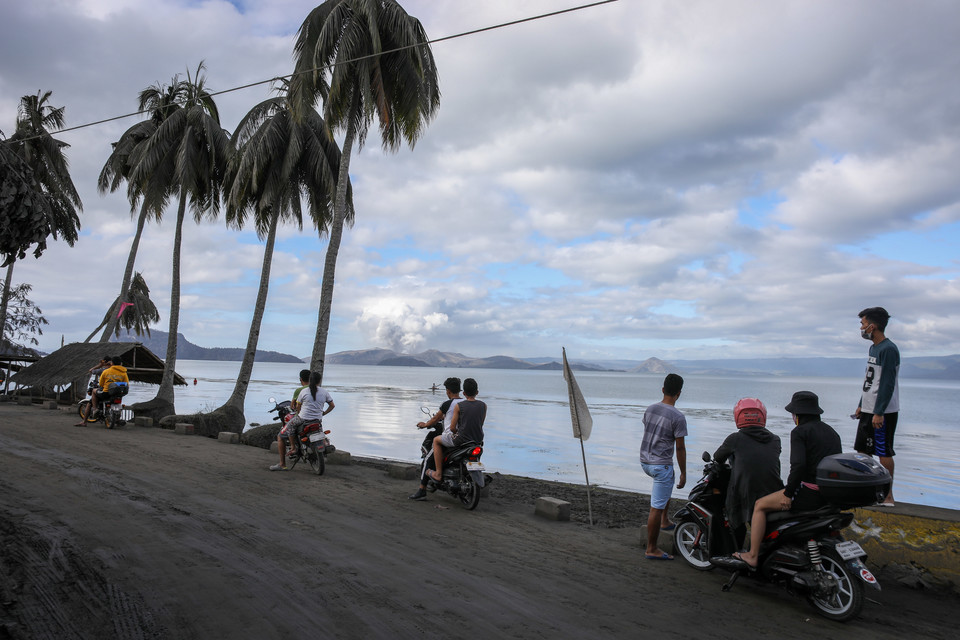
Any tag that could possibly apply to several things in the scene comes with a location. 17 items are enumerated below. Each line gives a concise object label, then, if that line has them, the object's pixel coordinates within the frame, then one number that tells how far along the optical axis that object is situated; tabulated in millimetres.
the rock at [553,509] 7859
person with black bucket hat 4711
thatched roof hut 22922
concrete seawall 5273
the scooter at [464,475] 8203
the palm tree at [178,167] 21203
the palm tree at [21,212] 5625
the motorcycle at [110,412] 16812
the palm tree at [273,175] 18578
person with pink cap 5047
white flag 7855
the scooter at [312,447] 10250
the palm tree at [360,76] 14773
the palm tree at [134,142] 24344
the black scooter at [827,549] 4379
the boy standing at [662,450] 5961
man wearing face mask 5902
